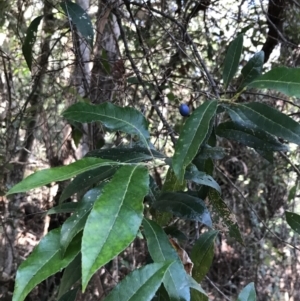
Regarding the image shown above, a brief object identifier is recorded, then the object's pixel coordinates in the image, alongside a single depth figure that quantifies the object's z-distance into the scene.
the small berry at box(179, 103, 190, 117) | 0.93
